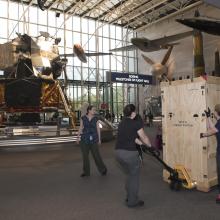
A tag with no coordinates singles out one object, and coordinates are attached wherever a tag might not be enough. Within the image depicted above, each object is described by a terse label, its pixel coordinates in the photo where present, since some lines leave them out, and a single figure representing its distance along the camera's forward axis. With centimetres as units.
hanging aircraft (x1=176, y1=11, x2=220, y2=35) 1052
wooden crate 582
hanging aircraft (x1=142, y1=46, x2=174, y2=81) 2247
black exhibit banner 2297
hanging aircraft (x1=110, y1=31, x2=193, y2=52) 1809
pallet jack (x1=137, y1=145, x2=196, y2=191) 587
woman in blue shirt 744
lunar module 1545
